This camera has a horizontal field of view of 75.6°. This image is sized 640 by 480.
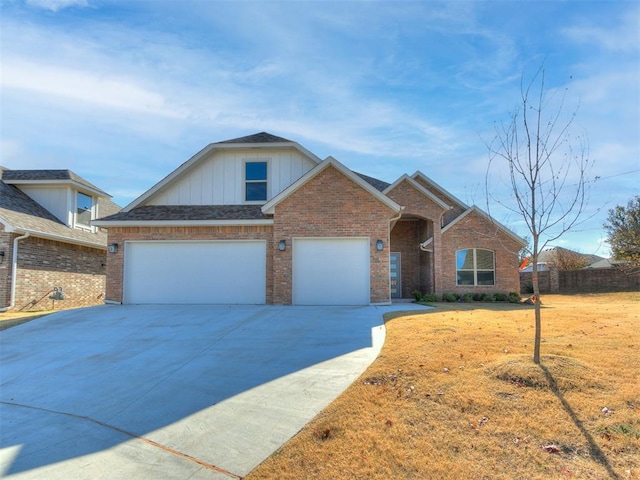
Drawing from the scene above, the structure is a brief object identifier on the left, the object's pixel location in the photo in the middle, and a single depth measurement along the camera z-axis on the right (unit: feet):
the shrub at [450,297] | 60.70
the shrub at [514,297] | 62.14
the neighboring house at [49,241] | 51.70
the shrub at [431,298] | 58.90
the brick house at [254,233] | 44.37
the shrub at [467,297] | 60.85
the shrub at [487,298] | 62.41
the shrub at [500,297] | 62.69
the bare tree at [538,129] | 20.71
